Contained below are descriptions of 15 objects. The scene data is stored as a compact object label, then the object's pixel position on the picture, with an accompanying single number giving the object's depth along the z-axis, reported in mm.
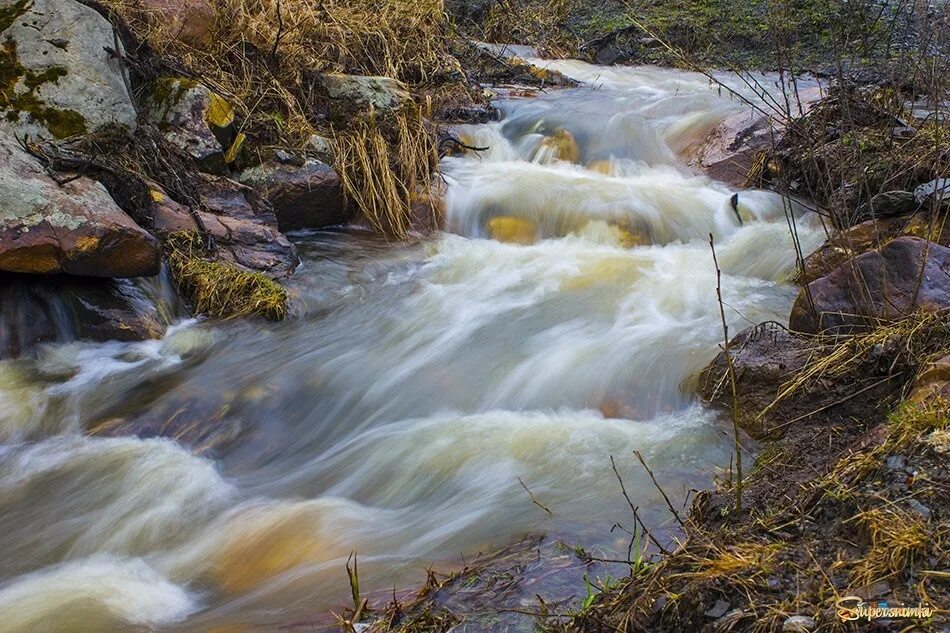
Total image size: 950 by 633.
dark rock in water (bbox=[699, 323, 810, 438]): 3734
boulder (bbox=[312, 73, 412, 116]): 7211
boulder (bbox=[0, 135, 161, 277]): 4305
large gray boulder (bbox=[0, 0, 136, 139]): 5141
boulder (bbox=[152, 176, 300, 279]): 5426
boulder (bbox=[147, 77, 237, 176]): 5938
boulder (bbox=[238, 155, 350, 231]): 6211
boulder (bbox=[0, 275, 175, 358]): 4477
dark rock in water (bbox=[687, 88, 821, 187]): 7562
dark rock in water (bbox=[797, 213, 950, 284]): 5023
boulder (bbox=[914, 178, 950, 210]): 5146
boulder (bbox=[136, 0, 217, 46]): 6582
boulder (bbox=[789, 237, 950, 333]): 3648
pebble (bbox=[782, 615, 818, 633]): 1831
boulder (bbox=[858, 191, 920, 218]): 5570
